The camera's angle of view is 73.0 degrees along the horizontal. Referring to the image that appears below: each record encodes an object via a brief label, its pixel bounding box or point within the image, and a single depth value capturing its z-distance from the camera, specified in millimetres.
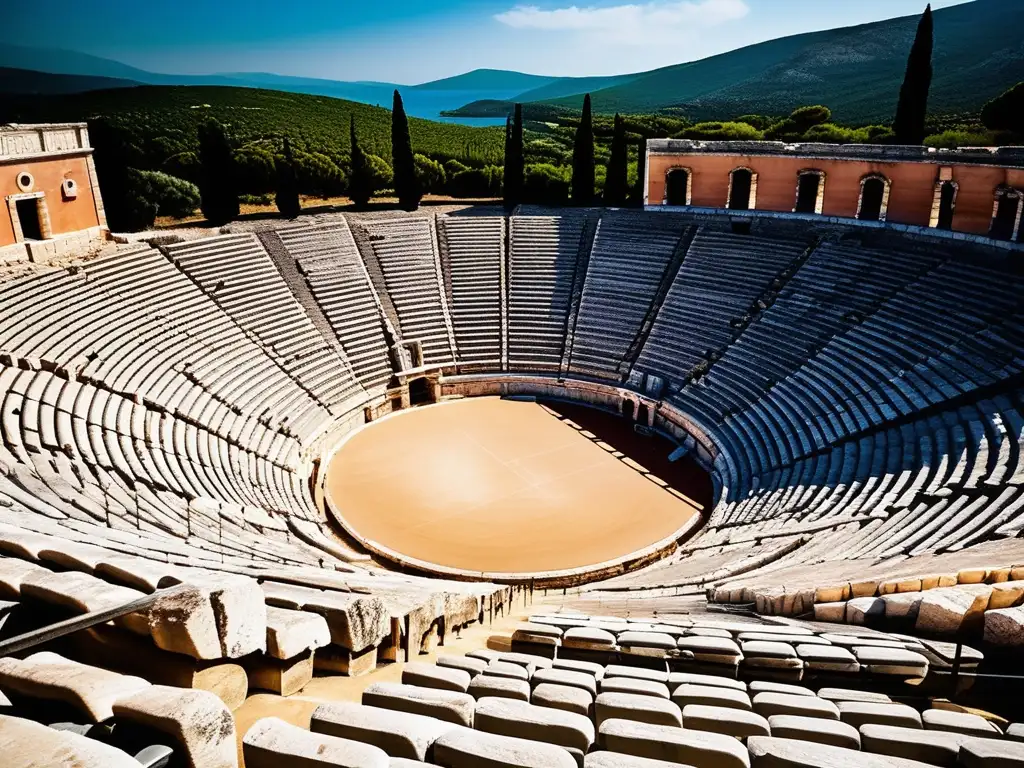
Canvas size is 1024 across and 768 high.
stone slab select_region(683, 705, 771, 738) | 4258
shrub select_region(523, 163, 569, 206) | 37594
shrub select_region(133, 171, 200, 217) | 34562
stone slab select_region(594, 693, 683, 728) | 4316
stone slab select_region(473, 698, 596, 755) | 3807
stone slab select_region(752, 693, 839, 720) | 4719
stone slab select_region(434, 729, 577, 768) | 3336
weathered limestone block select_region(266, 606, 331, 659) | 4332
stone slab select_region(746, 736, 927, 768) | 3520
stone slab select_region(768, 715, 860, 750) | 4117
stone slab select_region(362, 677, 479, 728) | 4113
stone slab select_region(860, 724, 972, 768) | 3920
